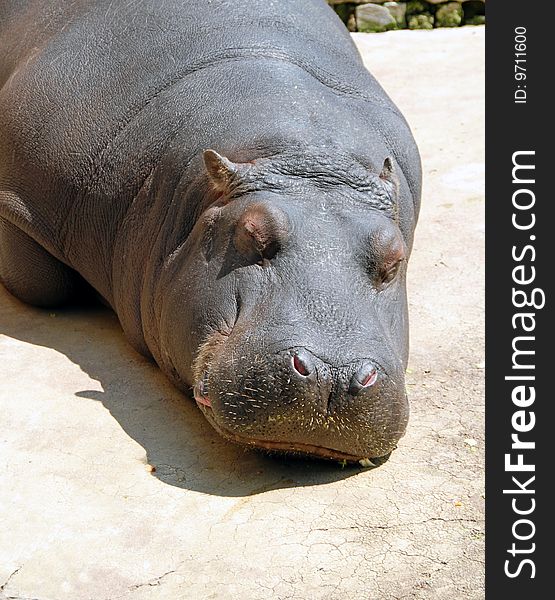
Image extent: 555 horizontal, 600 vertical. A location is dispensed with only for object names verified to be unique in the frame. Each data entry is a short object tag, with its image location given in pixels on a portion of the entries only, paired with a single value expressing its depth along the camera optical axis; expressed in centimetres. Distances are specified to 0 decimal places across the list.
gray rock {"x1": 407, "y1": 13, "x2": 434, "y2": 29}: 1341
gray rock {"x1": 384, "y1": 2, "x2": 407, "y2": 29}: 1327
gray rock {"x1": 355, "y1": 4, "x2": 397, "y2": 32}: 1316
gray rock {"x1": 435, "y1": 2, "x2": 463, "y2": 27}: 1345
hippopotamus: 429
